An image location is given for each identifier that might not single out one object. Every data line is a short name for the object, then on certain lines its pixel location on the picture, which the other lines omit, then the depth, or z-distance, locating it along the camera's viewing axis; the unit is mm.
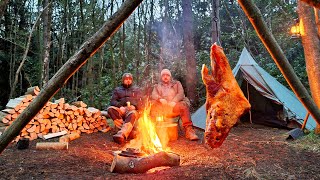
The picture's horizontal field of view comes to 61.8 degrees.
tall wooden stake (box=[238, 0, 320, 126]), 1156
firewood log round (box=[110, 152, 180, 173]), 3471
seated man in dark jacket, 5789
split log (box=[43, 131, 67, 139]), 5719
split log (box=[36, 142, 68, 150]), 4809
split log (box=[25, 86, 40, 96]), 6289
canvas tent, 6969
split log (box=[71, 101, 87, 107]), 6777
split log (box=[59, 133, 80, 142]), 5359
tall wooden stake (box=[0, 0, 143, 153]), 1150
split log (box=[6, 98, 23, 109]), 5877
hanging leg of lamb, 2238
